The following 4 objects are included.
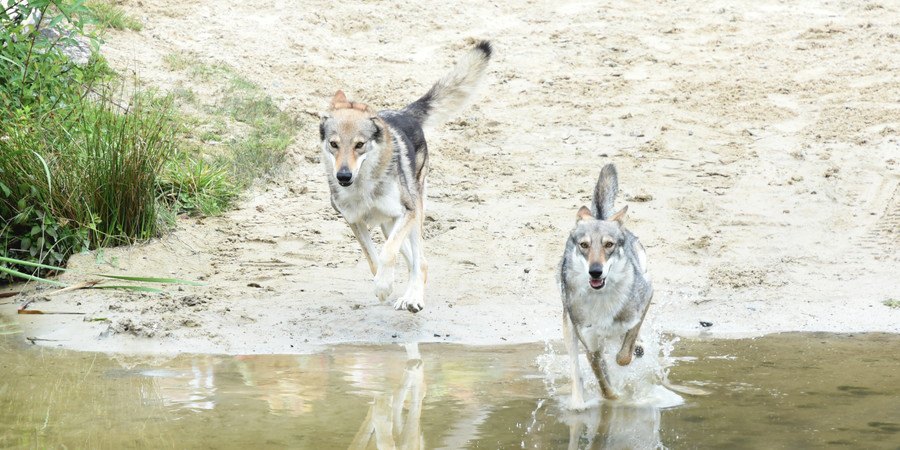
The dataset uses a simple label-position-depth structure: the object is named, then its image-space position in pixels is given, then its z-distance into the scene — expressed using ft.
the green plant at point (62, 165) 52.70
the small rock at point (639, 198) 61.67
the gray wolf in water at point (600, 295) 39.37
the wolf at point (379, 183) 48.75
